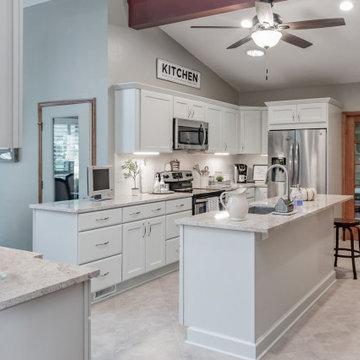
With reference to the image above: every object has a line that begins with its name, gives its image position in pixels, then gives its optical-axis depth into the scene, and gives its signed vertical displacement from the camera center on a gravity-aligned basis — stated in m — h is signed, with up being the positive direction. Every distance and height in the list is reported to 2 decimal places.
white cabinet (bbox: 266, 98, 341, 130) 6.19 +0.89
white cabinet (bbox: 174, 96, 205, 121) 5.33 +0.83
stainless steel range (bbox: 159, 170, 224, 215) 5.23 -0.25
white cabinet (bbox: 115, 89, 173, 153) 4.65 +0.58
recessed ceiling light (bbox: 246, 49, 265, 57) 4.97 +1.43
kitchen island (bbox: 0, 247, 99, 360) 1.35 -0.49
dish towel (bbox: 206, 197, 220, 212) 5.41 -0.44
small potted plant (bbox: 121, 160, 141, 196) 4.87 +0.02
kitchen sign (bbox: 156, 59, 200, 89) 5.47 +1.36
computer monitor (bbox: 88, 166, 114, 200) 4.10 -0.11
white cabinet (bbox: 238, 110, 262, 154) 6.99 +0.66
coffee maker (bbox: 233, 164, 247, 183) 7.23 -0.03
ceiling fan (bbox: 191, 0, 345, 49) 3.43 +1.29
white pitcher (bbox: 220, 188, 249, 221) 2.96 -0.24
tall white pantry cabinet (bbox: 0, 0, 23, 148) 1.12 +0.26
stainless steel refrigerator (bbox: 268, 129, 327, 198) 6.16 +0.21
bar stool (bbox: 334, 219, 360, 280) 4.68 -0.61
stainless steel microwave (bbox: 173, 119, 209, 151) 5.30 +0.49
